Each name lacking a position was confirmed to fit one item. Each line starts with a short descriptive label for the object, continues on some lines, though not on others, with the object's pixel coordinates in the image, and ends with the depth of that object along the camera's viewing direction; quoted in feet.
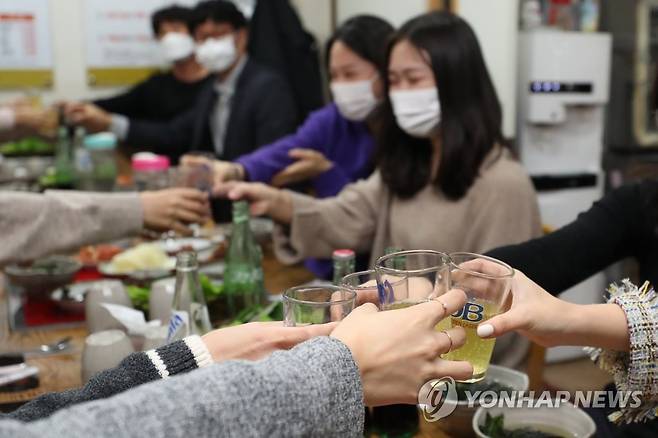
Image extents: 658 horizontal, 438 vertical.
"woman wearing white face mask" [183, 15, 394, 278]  7.14
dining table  3.80
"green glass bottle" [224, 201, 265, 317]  4.94
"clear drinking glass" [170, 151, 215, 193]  6.70
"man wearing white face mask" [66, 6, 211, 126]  12.32
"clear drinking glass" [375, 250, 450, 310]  2.36
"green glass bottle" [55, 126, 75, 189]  9.14
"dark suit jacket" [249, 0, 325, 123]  13.16
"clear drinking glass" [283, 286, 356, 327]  2.39
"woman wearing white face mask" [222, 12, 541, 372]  5.50
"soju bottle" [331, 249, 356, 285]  4.07
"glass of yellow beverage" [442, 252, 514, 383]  2.42
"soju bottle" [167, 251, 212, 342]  4.04
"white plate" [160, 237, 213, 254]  6.47
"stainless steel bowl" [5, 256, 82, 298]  5.35
